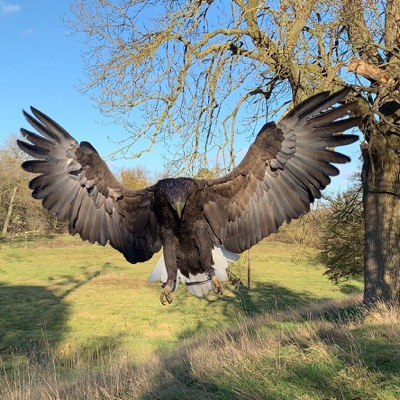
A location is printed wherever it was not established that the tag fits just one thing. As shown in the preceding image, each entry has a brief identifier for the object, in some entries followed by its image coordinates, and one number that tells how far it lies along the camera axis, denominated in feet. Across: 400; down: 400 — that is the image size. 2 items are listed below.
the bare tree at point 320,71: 24.09
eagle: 12.58
